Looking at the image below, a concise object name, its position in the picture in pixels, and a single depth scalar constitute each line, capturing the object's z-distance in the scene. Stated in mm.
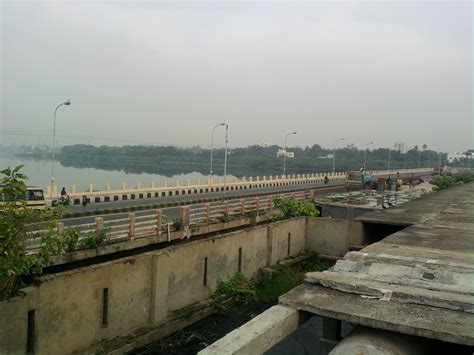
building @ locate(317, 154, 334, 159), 146200
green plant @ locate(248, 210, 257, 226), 22578
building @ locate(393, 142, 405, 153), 169100
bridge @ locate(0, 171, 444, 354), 10641
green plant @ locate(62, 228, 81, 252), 13008
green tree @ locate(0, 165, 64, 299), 9797
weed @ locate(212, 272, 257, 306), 17438
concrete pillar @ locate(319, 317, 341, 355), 8656
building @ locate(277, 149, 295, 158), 125006
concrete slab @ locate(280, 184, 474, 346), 6734
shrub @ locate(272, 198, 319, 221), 25075
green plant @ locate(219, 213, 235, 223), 20797
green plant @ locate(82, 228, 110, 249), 13809
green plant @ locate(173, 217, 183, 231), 17719
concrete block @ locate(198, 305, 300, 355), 6003
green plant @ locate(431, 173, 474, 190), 53094
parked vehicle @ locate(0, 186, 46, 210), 20608
